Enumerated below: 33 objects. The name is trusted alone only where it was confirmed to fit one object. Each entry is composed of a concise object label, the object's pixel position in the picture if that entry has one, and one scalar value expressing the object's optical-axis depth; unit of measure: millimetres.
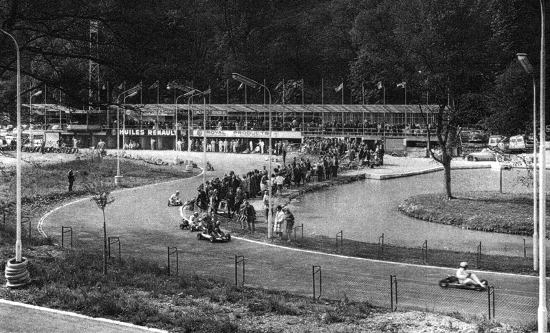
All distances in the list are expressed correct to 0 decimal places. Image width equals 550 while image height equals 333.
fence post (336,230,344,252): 29722
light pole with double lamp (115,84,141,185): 51000
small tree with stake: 23186
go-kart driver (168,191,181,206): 41875
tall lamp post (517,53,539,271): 25875
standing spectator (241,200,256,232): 33094
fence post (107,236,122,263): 26020
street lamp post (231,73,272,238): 31359
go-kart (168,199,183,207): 41875
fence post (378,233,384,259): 28434
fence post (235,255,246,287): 23041
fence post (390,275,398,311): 19922
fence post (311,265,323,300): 21100
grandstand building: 77062
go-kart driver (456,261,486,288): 22231
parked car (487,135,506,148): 73312
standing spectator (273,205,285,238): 31391
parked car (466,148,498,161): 68875
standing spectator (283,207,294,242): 31172
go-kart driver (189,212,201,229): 33438
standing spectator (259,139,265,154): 75250
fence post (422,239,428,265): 27281
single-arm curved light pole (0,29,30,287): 22219
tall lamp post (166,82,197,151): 42366
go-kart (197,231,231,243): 30891
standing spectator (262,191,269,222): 35725
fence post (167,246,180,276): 23945
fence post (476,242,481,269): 26573
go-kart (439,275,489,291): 22234
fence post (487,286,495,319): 18825
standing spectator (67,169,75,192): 46656
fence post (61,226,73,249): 29855
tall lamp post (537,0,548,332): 15852
